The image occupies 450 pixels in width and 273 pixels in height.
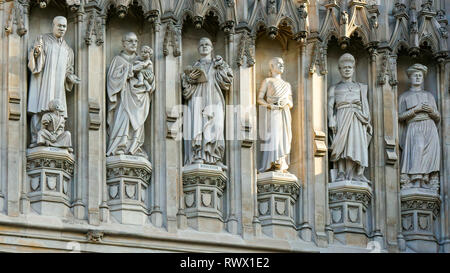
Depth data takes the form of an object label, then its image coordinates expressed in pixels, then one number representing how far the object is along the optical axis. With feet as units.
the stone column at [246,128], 104.73
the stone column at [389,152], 108.17
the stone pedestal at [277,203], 105.40
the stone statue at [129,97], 102.73
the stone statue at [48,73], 100.73
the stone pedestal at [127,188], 101.71
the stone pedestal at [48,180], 99.66
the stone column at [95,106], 101.04
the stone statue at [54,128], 100.37
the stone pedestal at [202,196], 103.55
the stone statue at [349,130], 107.96
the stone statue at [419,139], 109.70
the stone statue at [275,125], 106.32
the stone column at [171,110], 102.94
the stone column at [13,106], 98.89
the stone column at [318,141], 106.63
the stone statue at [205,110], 104.42
